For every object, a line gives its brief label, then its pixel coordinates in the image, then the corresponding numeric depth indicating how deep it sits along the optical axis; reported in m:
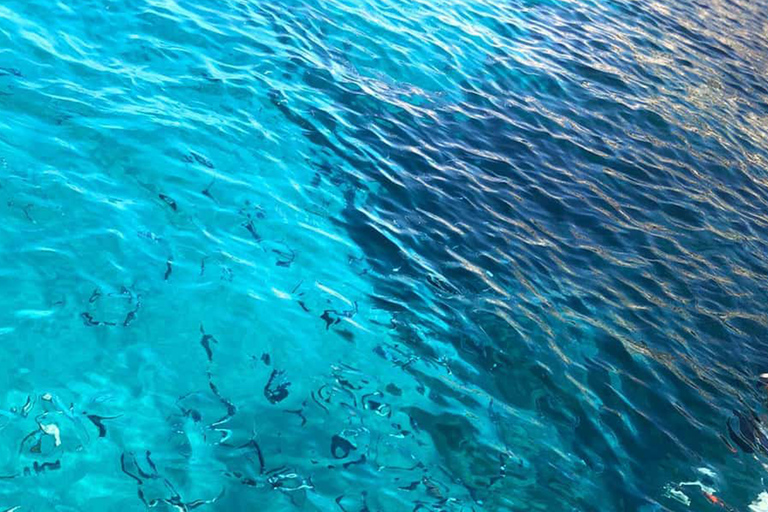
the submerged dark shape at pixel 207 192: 10.09
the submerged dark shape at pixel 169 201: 9.66
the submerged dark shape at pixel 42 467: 6.38
